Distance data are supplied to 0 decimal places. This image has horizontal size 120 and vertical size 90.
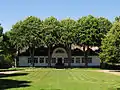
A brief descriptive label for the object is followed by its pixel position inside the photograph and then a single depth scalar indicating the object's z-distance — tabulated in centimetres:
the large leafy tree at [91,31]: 3720
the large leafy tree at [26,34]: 3758
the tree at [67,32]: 3758
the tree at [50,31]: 3741
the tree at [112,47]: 2736
